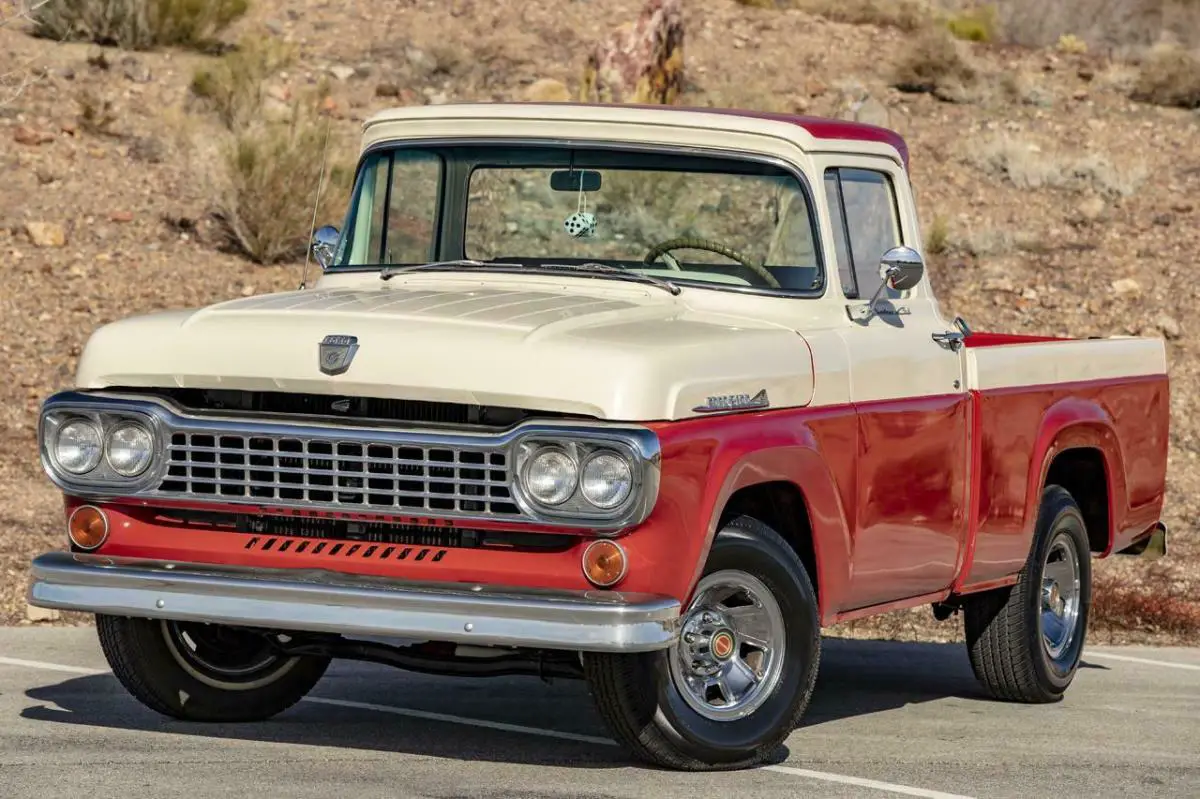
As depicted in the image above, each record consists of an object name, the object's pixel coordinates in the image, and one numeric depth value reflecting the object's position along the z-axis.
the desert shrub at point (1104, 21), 34.53
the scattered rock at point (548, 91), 25.36
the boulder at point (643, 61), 24.66
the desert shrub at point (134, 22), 25.67
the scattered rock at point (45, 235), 20.98
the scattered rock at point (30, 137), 22.84
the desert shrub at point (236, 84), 24.03
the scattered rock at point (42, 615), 11.23
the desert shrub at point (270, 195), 21.38
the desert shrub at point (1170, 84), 28.11
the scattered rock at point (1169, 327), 21.73
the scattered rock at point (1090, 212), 24.38
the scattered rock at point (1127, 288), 22.45
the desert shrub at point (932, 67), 27.75
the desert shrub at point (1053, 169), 25.09
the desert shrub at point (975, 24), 31.75
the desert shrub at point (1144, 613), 12.25
